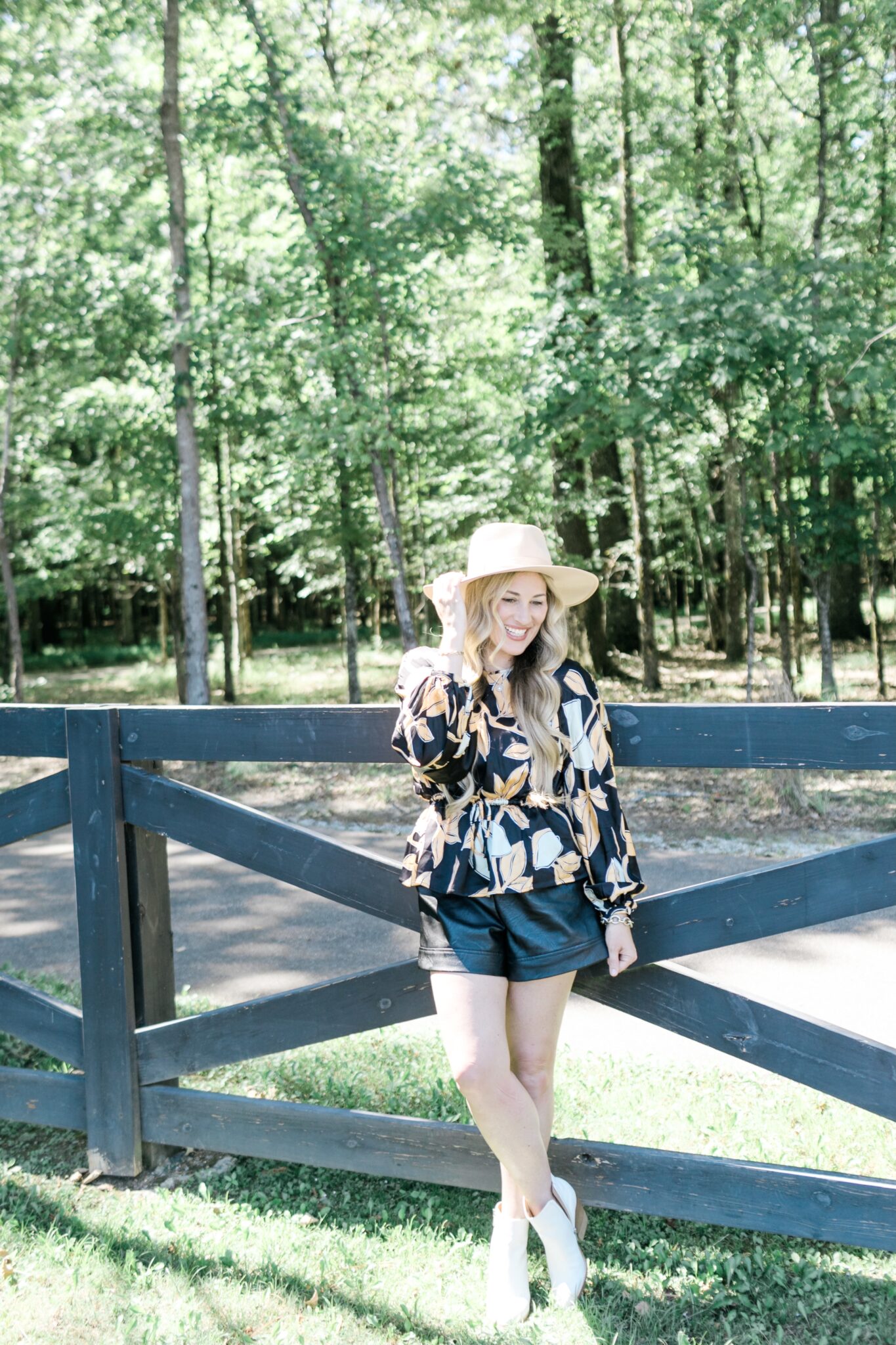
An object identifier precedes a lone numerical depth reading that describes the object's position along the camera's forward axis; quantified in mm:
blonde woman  2625
